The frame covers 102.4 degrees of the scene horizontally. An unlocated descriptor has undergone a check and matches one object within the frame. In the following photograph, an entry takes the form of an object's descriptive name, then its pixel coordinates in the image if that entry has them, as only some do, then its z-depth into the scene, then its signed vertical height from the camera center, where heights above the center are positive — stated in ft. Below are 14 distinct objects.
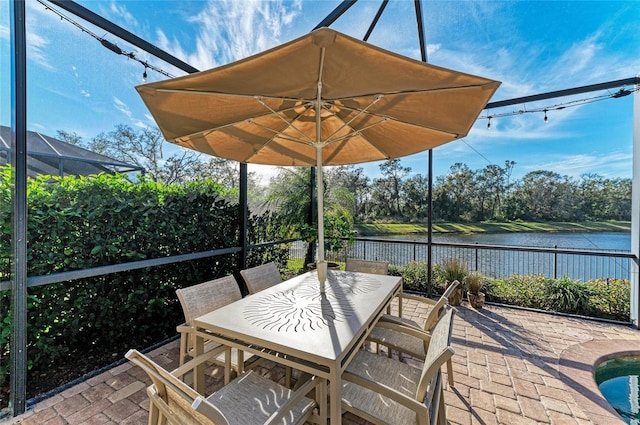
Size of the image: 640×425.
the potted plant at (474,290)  13.29 -4.29
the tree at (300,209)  15.40 +0.01
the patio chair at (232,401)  3.09 -3.39
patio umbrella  4.68 +2.60
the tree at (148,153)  9.30 +2.23
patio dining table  4.19 -2.34
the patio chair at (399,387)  3.86 -3.42
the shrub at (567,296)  12.79 -4.41
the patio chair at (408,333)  6.15 -3.53
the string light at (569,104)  11.15 +5.10
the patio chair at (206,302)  6.28 -2.45
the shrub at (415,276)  16.49 -4.41
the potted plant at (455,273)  13.64 -3.63
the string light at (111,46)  7.56 +5.59
